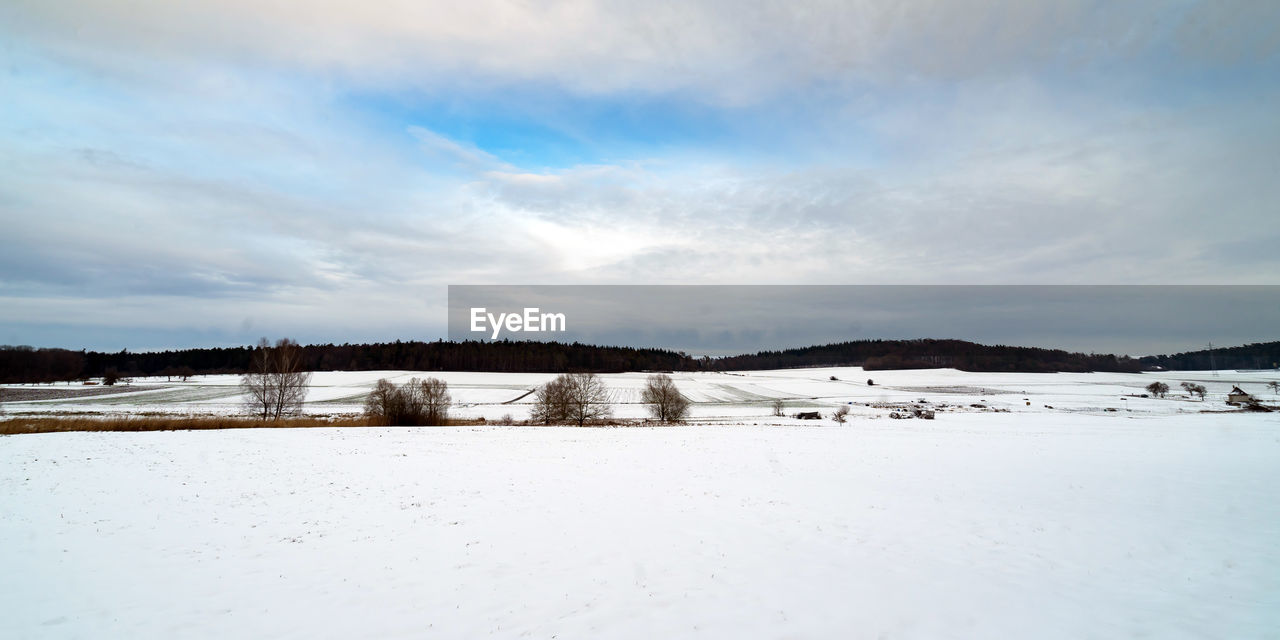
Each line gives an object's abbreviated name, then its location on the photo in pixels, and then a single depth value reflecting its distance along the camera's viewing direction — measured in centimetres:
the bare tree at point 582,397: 5025
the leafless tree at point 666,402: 5278
